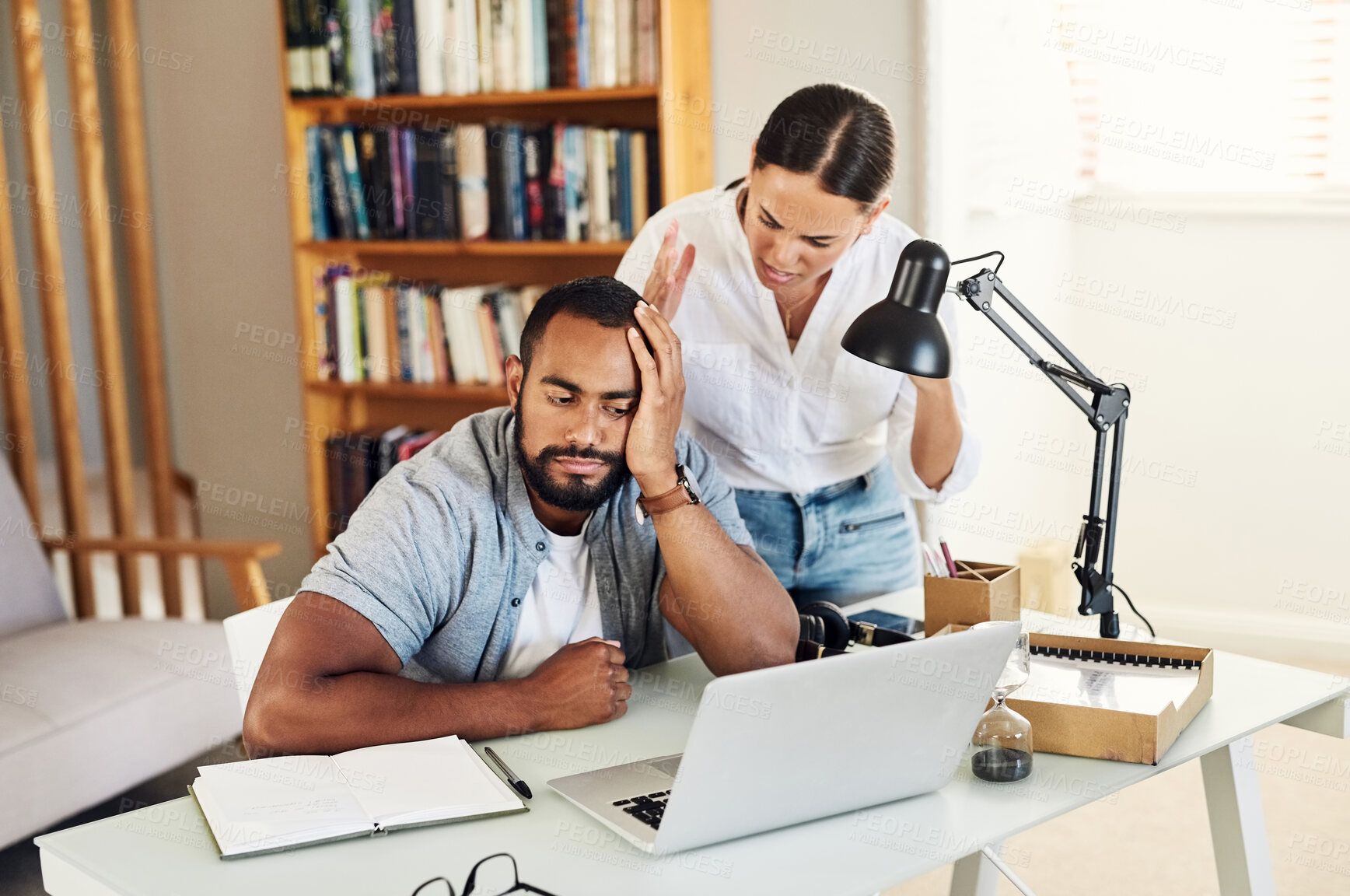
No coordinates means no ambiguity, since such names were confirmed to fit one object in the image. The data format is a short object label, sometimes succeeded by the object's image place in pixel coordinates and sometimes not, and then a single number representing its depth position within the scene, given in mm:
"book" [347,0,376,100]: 3066
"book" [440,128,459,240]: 3086
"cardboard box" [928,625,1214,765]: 1310
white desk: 1097
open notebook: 1152
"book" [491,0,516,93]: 2928
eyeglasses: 1078
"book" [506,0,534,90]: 2908
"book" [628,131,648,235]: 2932
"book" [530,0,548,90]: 2912
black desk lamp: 1446
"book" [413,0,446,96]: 2990
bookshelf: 2887
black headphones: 1638
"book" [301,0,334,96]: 3096
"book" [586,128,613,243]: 2953
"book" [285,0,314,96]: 3109
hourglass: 1285
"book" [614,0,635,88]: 2842
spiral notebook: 1407
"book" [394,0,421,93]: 3035
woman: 2010
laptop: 1059
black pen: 1258
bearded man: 1405
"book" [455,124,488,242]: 3049
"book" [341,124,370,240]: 3174
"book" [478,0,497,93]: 2951
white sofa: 2242
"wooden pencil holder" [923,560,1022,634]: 1604
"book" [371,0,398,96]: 3055
